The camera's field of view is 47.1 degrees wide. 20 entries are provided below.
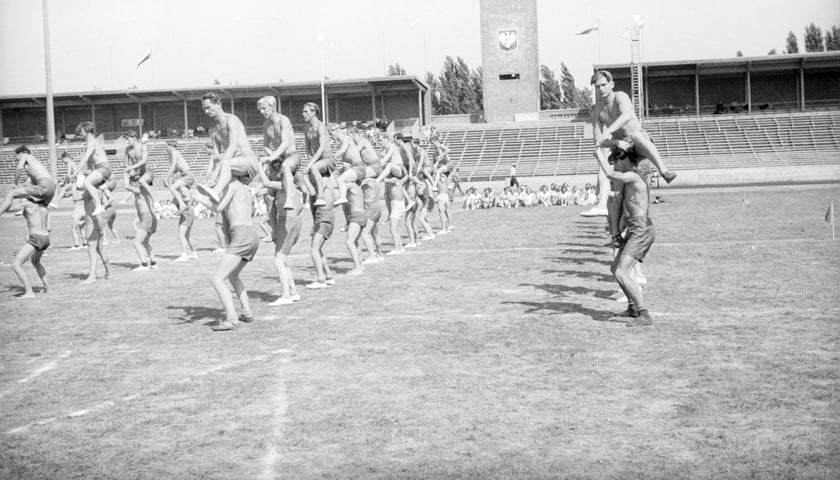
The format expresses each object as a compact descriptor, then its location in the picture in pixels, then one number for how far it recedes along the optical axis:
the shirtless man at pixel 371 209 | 16.75
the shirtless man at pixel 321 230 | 13.96
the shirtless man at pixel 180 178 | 20.09
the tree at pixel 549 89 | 118.44
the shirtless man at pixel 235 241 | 10.51
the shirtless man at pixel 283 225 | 12.40
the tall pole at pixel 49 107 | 15.90
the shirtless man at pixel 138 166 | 18.42
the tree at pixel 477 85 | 121.59
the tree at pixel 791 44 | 107.12
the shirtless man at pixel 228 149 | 10.62
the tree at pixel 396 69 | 124.38
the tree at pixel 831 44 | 98.81
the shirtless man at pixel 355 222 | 15.43
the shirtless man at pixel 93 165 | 16.22
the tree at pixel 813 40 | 103.69
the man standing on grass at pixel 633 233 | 10.04
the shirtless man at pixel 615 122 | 10.39
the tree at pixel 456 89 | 119.75
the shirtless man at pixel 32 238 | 13.89
